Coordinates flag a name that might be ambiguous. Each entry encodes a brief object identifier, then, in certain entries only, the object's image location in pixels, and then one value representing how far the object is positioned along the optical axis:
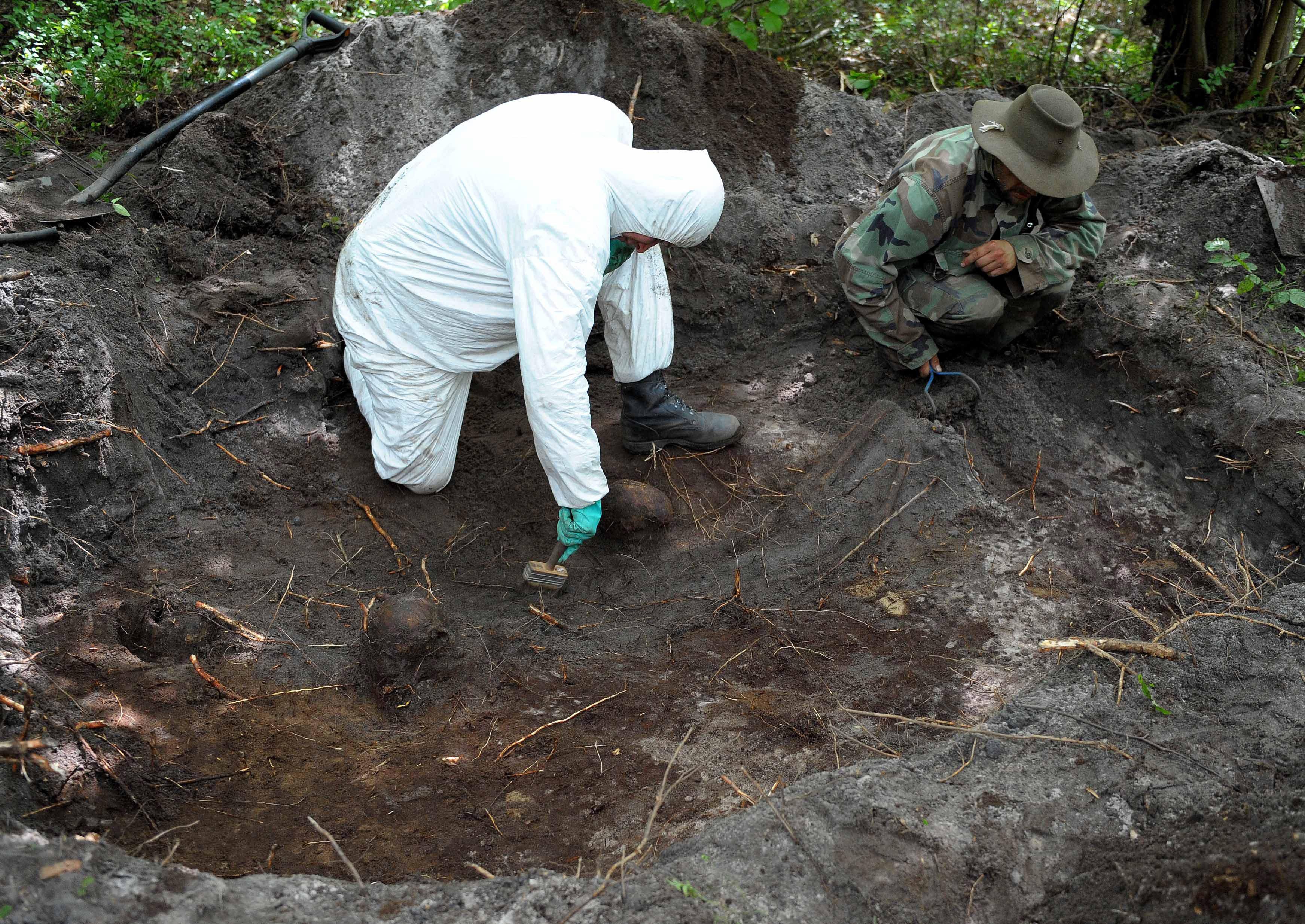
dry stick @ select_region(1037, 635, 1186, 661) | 2.58
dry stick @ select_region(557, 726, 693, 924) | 1.92
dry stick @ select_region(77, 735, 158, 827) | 2.28
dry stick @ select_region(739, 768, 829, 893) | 2.03
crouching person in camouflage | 3.45
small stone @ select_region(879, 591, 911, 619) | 3.13
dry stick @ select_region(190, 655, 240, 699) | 2.71
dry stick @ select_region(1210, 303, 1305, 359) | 3.61
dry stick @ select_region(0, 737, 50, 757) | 2.01
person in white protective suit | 2.74
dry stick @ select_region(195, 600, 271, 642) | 2.92
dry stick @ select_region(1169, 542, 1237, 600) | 2.95
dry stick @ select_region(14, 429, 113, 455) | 2.94
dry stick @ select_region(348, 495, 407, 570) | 3.45
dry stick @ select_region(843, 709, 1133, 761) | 2.32
